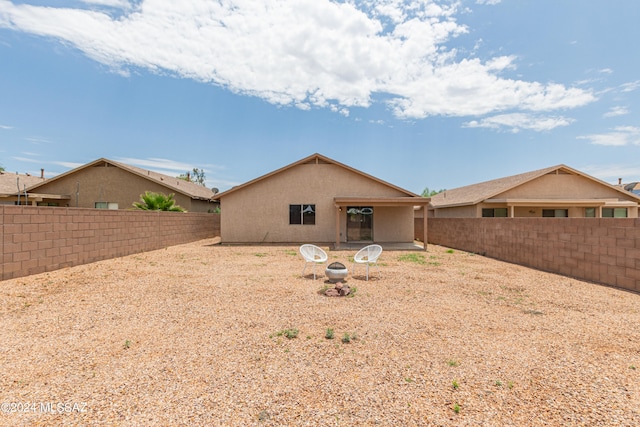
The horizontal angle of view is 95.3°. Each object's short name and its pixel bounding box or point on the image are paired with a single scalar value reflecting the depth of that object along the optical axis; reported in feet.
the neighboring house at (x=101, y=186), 70.33
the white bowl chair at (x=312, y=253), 26.90
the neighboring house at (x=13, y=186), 66.43
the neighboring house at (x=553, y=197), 62.61
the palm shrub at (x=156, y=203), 56.24
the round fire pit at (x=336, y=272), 24.49
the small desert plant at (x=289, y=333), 13.89
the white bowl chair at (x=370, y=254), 27.23
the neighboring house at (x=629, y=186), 83.97
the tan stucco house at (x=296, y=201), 57.52
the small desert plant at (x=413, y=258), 37.70
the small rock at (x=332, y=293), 21.01
